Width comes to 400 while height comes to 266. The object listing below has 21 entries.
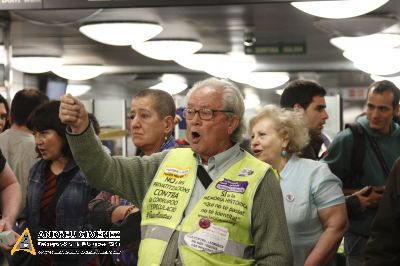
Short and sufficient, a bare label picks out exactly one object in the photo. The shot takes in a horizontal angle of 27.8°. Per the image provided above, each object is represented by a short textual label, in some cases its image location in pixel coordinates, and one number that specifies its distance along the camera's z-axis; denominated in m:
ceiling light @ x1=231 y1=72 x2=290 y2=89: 13.41
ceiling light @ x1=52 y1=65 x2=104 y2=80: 12.22
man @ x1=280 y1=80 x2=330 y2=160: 4.96
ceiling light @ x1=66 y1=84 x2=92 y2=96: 15.31
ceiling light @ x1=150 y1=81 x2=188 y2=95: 14.74
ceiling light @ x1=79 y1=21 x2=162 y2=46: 7.19
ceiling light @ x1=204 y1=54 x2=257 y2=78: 12.20
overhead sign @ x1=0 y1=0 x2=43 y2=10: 4.60
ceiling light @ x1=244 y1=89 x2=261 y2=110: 16.25
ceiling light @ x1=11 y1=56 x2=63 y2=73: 10.93
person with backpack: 4.75
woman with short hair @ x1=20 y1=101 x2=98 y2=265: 4.16
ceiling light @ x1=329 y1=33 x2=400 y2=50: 7.97
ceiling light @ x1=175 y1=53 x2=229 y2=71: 11.18
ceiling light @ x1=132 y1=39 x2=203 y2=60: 8.79
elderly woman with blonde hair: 3.78
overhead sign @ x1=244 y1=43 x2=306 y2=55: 10.93
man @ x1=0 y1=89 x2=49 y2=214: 5.29
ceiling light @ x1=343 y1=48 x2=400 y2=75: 8.62
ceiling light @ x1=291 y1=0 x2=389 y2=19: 5.08
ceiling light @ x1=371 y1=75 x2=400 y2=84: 13.37
